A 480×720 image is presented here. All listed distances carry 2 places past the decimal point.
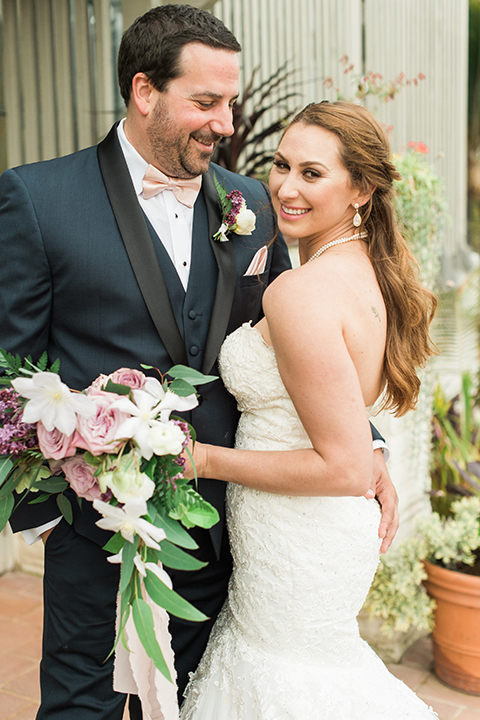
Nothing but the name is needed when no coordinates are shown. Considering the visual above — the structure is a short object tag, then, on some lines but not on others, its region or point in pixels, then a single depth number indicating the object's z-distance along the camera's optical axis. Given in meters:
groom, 1.75
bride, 1.68
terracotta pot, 3.08
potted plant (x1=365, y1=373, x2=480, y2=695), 3.10
